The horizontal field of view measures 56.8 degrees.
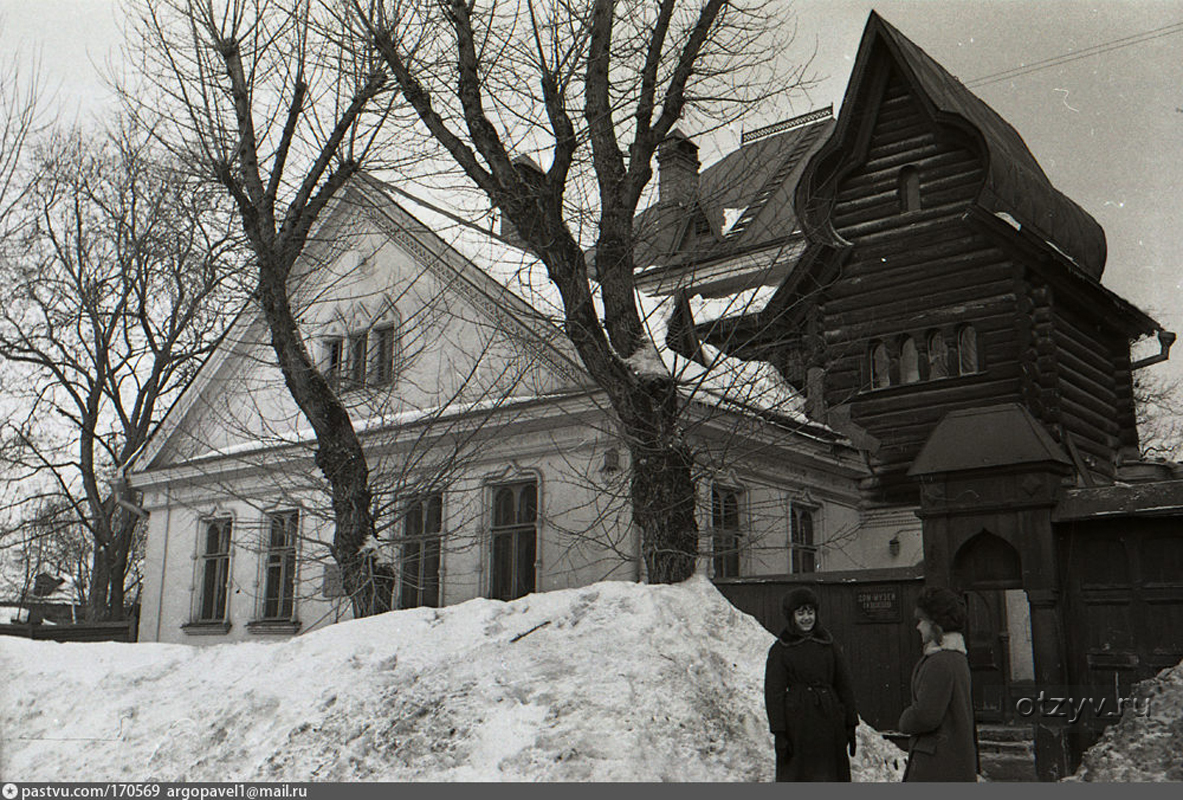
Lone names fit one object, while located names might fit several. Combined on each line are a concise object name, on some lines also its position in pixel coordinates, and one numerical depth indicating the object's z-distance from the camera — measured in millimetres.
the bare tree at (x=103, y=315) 22906
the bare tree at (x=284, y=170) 11195
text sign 10242
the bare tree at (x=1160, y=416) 29062
